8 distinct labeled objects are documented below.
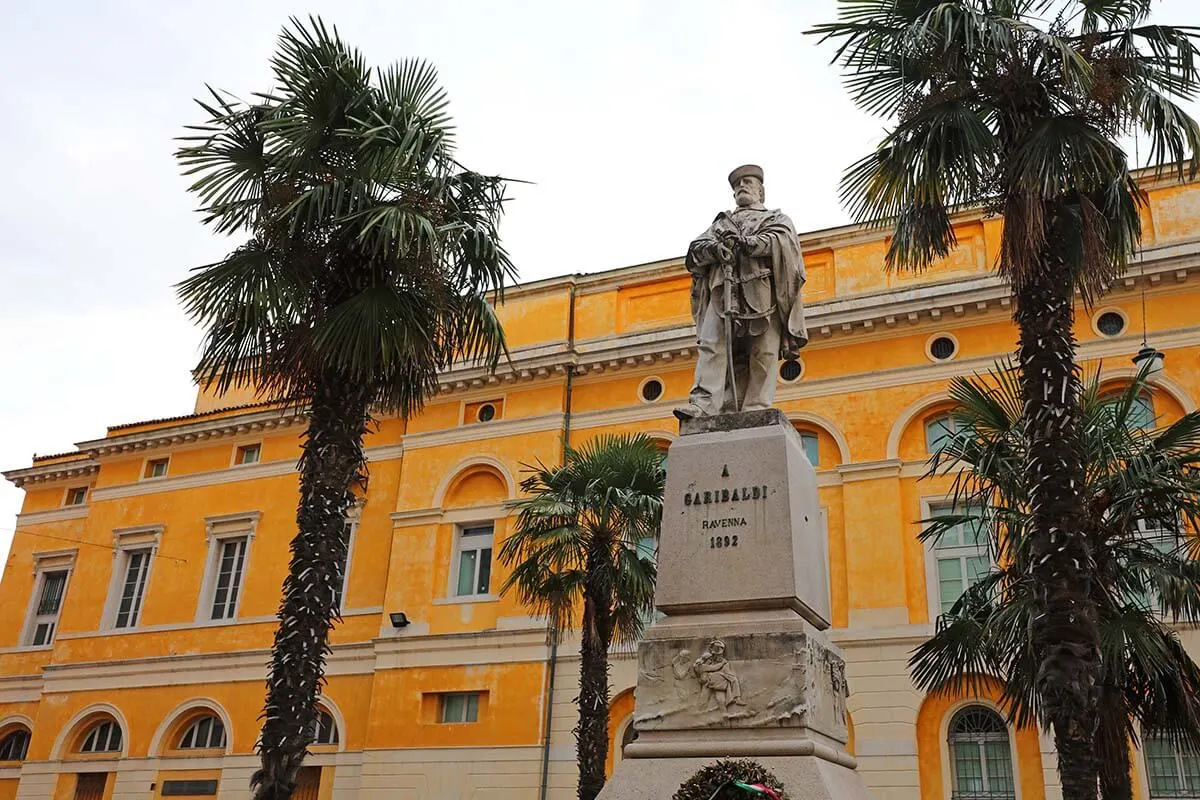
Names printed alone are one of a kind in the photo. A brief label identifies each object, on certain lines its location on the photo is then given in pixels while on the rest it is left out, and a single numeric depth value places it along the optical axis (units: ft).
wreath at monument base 19.58
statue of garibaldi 25.25
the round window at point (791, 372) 75.72
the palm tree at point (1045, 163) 33.50
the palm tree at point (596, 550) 51.67
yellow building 66.85
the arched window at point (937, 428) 70.28
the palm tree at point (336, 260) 40.29
